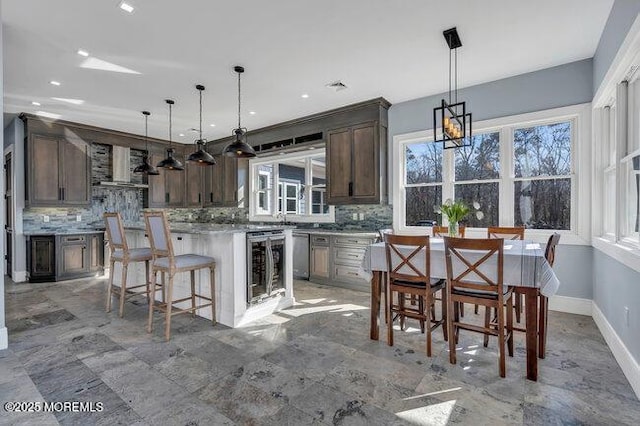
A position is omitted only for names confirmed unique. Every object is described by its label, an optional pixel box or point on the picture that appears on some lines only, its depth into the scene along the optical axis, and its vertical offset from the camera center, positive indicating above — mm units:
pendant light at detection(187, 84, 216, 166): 4184 +715
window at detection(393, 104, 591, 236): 3789 +511
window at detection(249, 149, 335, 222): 6270 +469
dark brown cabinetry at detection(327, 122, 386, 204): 4977 +759
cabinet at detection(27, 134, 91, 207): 5465 +713
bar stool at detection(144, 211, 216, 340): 3076 -512
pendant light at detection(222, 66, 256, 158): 3657 +713
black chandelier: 2896 +876
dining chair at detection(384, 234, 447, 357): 2613 -551
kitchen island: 3361 -715
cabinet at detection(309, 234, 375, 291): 4844 -771
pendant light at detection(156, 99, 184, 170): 4656 +693
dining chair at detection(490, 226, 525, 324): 3556 -261
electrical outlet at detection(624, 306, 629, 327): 2410 -802
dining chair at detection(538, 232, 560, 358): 2594 -895
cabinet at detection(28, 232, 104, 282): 5340 -786
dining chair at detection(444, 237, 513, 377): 2277 -542
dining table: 2254 -509
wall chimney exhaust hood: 6523 +909
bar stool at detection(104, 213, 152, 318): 3607 -475
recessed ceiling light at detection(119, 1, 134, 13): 2596 +1682
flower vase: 3118 -187
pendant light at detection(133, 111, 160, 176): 5028 +679
